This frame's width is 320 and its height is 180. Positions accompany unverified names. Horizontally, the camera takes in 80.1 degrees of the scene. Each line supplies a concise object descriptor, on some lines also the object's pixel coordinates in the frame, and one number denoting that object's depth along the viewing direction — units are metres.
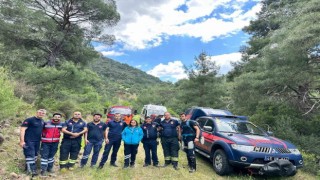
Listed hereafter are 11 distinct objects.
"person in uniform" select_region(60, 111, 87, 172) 5.09
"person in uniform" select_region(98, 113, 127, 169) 5.64
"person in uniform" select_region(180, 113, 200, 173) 5.63
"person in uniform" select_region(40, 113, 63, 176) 4.72
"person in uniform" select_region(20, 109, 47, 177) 4.57
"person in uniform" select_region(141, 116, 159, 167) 5.85
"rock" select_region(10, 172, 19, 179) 4.34
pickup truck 4.86
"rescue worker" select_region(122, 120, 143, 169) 5.62
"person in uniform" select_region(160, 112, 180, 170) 5.80
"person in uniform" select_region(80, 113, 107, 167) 5.44
